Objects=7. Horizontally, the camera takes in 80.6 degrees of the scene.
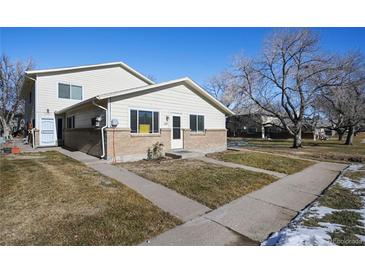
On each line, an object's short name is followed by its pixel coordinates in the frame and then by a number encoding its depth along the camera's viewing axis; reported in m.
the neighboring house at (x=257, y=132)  39.67
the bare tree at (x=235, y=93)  21.12
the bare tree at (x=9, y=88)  27.69
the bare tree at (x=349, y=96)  18.40
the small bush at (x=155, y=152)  10.62
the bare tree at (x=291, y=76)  18.02
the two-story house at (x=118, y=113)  9.89
